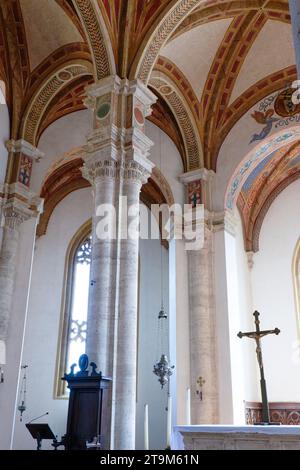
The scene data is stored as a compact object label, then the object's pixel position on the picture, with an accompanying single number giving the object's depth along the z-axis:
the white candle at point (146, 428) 5.53
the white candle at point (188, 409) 7.75
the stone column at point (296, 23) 3.51
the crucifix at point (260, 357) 6.28
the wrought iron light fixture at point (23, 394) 13.38
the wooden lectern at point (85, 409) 6.14
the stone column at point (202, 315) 10.59
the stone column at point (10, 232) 10.00
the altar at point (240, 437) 4.74
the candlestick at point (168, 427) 5.40
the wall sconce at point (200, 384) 10.63
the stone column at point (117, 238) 7.11
